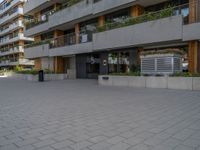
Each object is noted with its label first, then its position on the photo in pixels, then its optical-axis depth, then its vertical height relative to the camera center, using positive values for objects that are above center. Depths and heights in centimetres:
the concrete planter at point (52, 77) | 2008 -88
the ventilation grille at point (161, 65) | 1020 +27
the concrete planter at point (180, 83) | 924 -82
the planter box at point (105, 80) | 1272 -86
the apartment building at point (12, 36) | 3784 +868
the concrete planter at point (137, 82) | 1093 -88
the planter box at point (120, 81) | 1172 -84
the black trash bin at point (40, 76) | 1781 -65
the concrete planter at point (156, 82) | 1009 -83
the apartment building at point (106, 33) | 1151 +327
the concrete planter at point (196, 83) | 896 -79
